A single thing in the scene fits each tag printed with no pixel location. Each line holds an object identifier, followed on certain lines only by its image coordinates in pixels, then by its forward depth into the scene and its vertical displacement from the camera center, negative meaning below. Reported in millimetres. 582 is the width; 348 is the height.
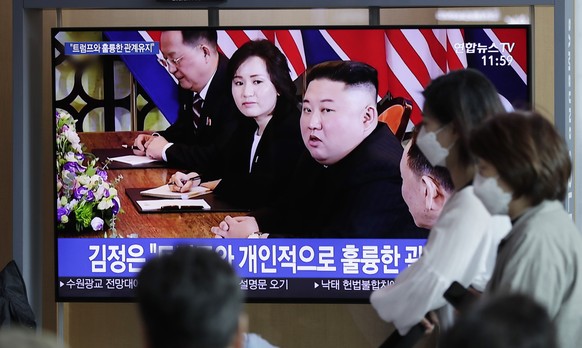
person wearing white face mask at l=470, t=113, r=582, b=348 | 4262 -190
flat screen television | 8523 +7
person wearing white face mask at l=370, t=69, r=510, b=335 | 4711 -224
